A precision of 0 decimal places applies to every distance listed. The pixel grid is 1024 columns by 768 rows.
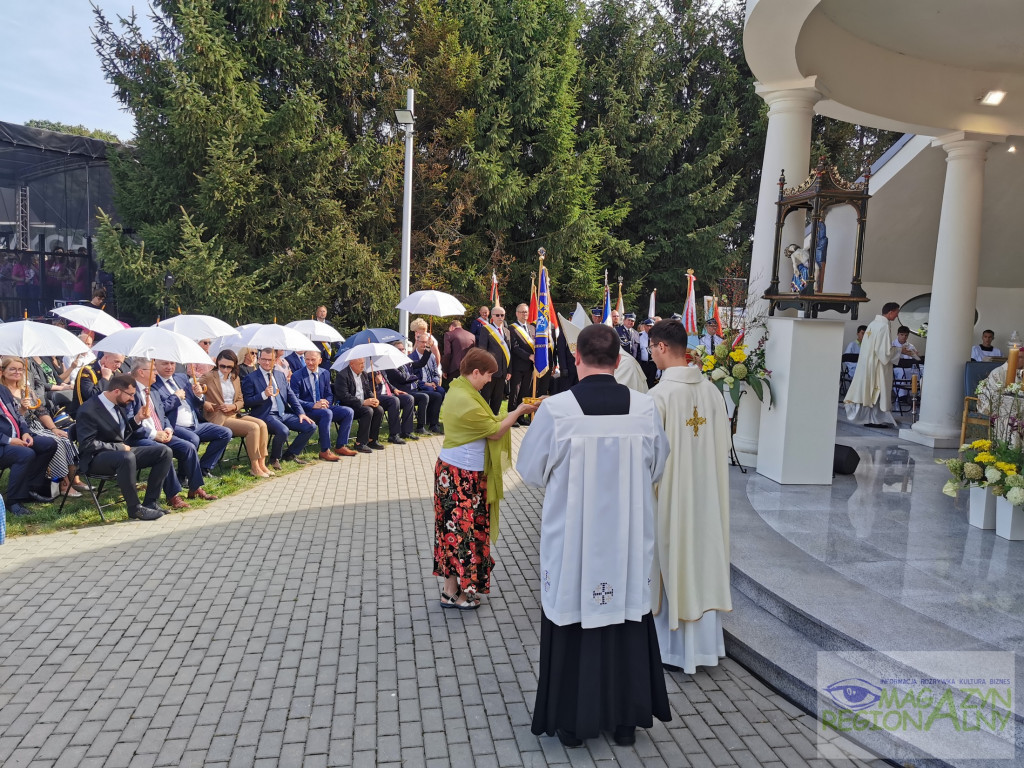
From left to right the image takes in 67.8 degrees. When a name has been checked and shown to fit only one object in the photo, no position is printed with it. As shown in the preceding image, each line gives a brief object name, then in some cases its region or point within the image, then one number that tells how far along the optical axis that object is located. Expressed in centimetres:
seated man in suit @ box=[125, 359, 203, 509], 773
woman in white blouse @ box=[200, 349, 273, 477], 937
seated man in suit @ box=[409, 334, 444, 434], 1288
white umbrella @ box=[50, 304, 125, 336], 1038
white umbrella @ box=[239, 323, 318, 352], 940
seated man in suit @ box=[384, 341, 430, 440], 1234
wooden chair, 1013
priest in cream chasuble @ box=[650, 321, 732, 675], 447
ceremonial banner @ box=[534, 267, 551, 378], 1304
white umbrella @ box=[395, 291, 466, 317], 1291
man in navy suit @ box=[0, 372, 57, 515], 738
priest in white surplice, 369
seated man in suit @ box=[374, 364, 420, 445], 1170
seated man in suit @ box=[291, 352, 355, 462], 1050
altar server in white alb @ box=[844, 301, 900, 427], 1224
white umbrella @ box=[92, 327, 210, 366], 768
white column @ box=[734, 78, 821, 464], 872
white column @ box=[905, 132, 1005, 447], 1045
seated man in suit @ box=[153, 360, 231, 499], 838
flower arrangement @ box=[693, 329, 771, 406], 813
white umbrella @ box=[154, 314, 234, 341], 994
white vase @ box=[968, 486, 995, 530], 664
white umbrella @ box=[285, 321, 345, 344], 1166
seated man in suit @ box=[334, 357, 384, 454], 1098
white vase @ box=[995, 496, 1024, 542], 629
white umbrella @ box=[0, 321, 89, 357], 744
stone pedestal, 774
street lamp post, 1399
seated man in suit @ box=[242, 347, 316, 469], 966
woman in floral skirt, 515
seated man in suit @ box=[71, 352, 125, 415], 818
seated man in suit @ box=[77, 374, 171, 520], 732
